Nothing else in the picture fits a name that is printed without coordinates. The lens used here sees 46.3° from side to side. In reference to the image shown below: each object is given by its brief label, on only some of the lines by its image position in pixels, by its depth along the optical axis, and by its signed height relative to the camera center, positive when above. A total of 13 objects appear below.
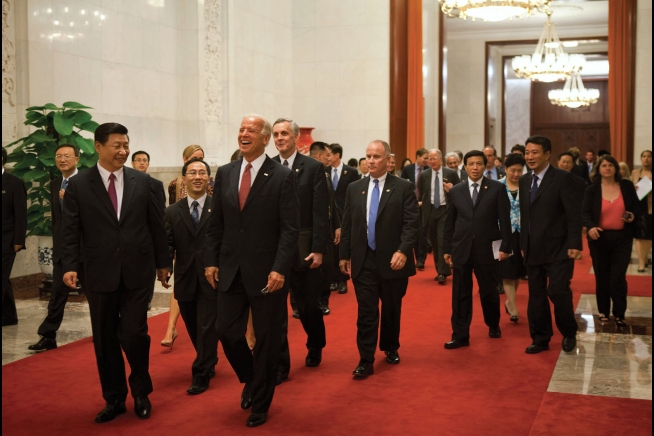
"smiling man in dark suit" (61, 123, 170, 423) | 4.23 -0.34
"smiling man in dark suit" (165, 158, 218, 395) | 4.95 -0.47
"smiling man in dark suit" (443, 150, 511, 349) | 6.23 -0.38
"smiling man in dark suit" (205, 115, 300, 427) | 4.23 -0.33
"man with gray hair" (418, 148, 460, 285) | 10.01 -0.06
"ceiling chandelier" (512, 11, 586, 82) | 19.48 +3.27
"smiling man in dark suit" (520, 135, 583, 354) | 5.82 -0.35
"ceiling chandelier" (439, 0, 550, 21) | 13.09 +3.22
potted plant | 8.11 +0.47
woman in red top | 6.96 -0.35
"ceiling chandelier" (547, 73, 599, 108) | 24.81 +3.17
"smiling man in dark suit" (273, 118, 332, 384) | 5.17 -0.25
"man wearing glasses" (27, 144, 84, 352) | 6.12 -0.91
